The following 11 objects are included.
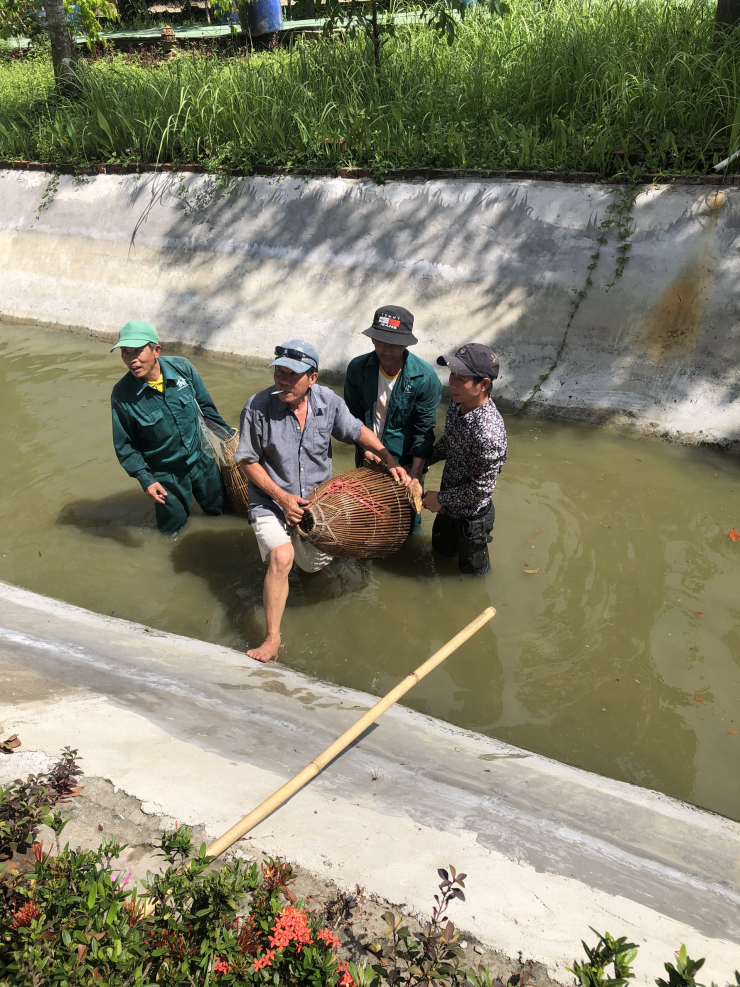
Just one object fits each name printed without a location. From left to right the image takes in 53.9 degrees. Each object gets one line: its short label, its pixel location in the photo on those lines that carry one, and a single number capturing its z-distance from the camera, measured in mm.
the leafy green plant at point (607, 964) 1739
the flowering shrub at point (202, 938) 1793
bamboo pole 2264
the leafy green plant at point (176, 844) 2129
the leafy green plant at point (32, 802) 2176
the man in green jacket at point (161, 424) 4434
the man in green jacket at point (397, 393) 4129
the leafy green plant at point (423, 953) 1862
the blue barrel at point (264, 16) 12938
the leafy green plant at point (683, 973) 1698
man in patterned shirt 3836
